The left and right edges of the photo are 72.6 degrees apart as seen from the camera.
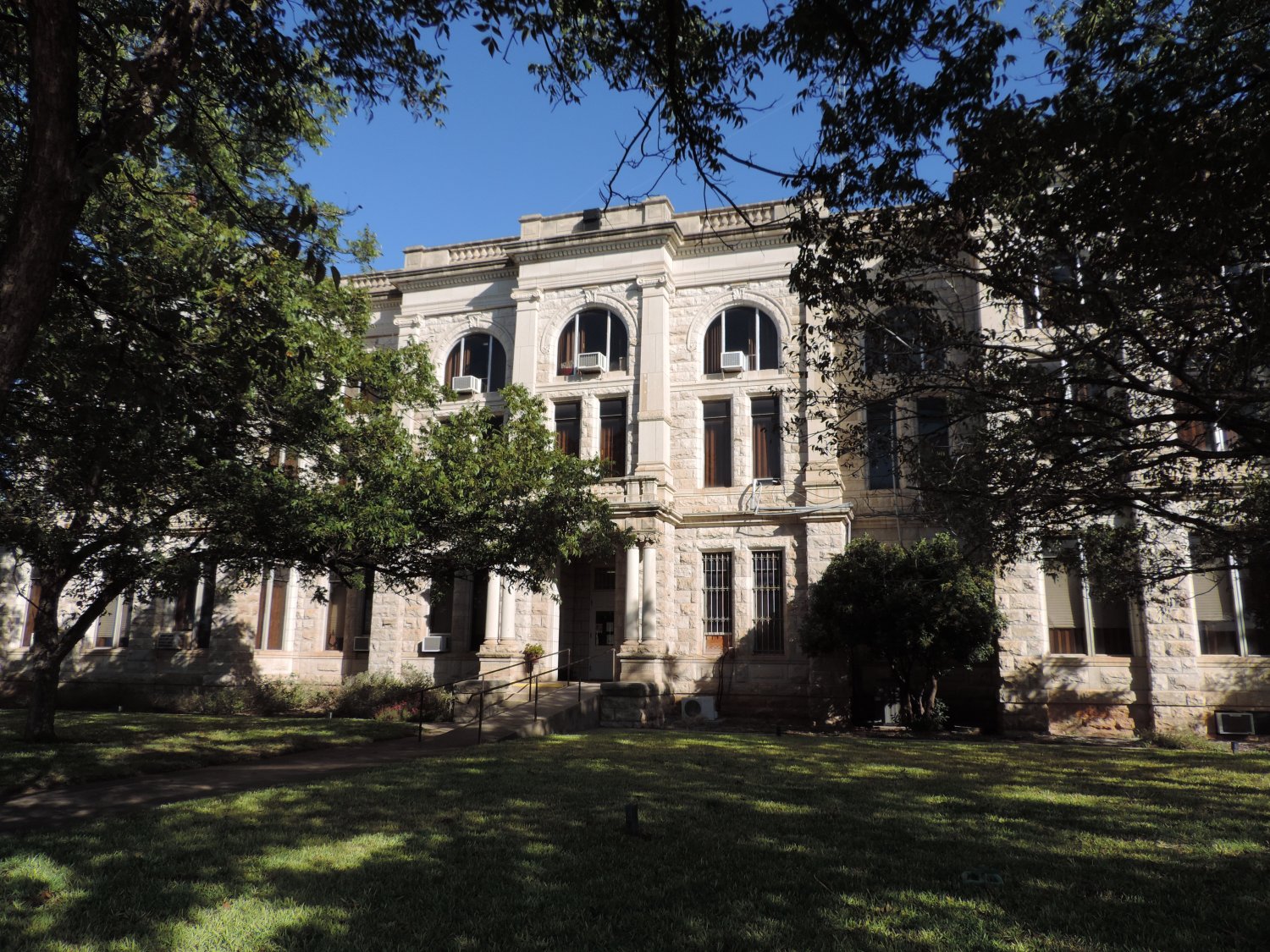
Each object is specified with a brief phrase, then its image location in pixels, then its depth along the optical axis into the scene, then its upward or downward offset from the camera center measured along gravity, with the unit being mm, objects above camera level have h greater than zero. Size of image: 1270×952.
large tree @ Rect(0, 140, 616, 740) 8945 +2412
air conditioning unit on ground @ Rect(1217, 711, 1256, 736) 18391 -1872
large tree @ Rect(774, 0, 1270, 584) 6637 +3499
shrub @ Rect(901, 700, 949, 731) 19281 -1963
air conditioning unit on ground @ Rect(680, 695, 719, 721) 21547 -1943
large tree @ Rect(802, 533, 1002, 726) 18547 +406
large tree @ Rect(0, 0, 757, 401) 5090 +4924
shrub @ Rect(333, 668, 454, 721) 21016 -1778
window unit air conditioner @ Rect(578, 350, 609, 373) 24922 +7581
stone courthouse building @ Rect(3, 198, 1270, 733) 20719 +2742
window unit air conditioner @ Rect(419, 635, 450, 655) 24375 -472
